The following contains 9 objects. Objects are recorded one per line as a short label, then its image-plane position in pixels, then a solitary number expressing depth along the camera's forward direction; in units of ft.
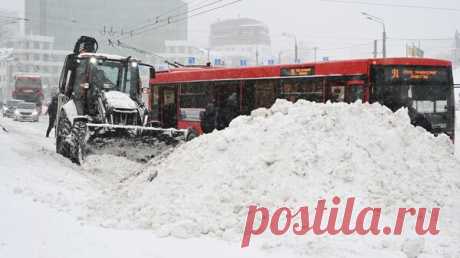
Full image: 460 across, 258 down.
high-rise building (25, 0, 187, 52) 392.06
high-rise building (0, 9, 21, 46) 344.08
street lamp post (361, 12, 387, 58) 116.83
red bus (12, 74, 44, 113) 153.48
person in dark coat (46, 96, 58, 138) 70.95
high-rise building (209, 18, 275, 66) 497.05
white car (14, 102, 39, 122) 112.16
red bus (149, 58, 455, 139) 44.62
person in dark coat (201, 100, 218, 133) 55.26
